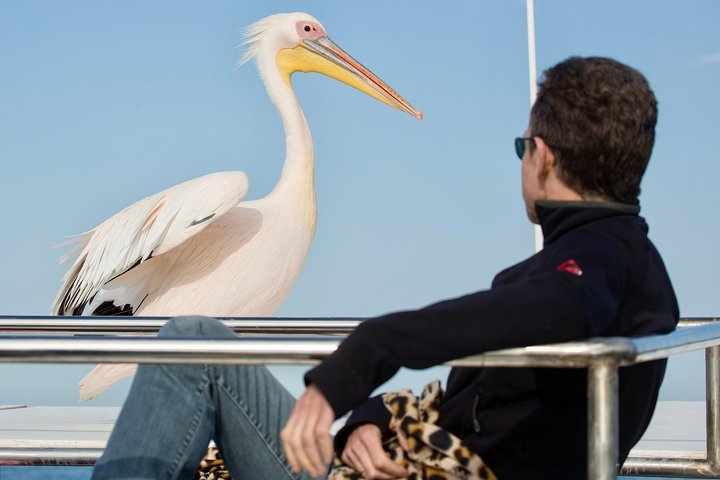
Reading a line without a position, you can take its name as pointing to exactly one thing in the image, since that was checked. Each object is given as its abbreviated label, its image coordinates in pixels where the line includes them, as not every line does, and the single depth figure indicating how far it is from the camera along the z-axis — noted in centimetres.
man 247
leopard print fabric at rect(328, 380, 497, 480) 270
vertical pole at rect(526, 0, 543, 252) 1828
